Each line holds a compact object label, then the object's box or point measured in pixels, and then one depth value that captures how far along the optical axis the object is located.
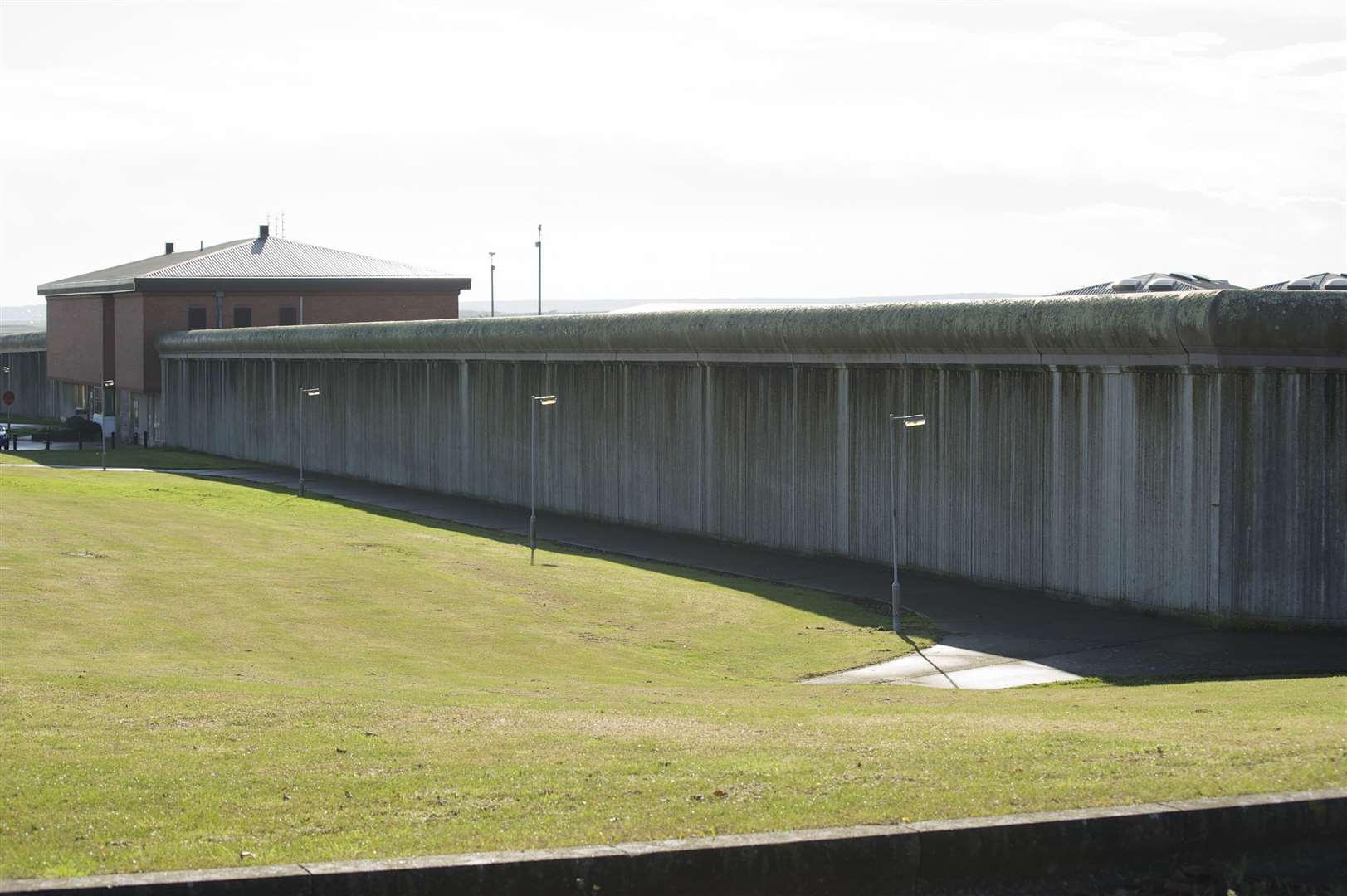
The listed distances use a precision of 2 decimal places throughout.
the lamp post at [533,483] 38.66
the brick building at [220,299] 81.62
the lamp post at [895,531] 29.39
